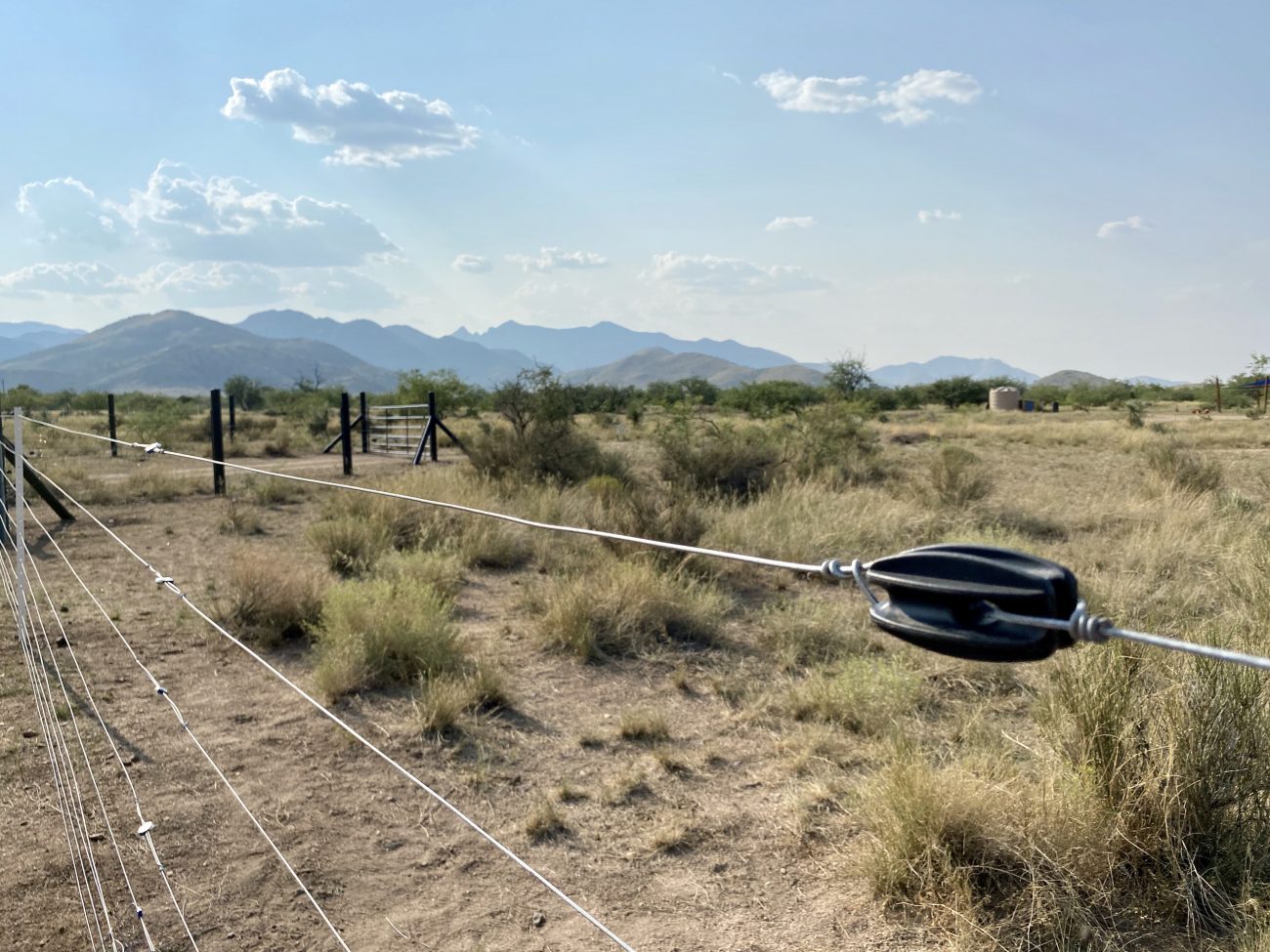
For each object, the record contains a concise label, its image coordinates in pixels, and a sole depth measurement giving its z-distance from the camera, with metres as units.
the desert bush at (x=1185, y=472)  15.33
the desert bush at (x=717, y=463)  14.84
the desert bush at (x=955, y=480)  14.52
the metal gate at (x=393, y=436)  27.20
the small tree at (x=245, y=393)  62.56
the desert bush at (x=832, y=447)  16.95
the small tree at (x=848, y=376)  46.09
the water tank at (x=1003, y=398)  58.38
